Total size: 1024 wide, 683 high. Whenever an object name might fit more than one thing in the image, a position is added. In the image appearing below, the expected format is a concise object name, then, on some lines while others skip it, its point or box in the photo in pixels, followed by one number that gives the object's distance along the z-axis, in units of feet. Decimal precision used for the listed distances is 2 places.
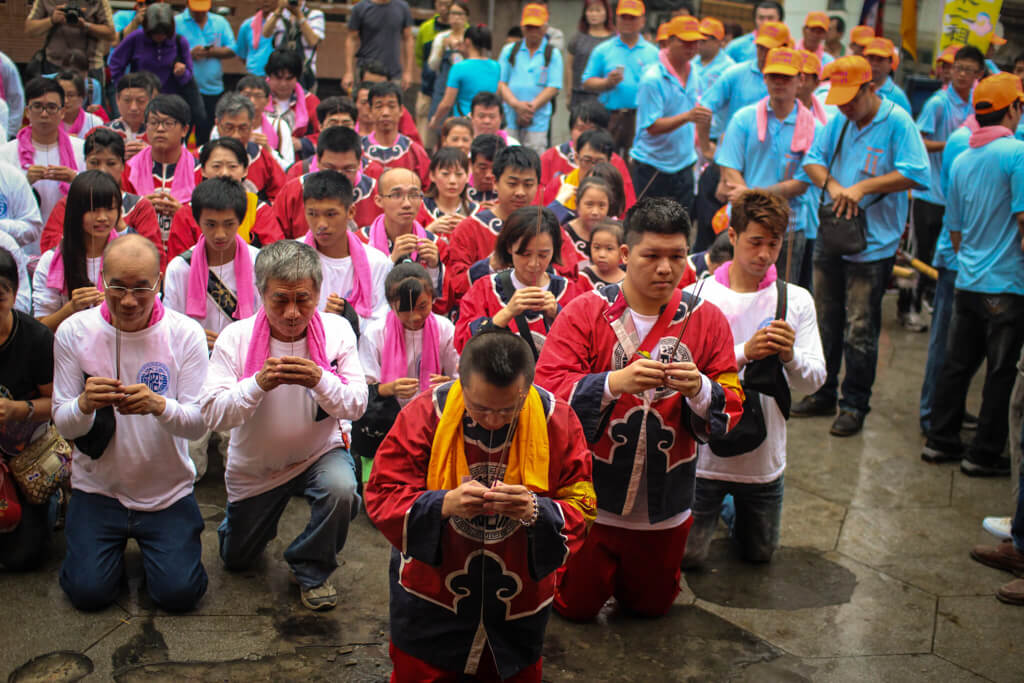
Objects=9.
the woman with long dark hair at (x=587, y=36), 33.37
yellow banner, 20.62
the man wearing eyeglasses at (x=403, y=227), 17.93
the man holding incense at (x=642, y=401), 12.16
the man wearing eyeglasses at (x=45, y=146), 20.54
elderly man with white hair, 12.68
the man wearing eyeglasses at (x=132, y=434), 12.65
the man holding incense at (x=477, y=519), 9.66
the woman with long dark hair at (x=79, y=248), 15.89
